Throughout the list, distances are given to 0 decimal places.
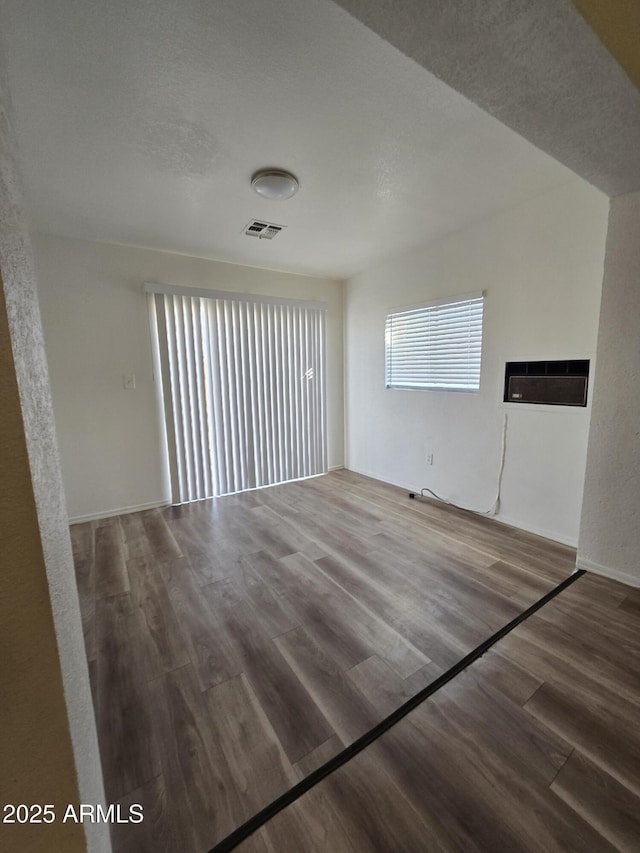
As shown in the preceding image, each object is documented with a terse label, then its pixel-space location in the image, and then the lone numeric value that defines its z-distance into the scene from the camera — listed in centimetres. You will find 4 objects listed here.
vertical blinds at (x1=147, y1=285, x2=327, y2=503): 337
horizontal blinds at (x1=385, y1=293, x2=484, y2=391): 297
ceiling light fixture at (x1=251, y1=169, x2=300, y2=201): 199
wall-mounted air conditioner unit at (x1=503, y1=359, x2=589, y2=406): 233
